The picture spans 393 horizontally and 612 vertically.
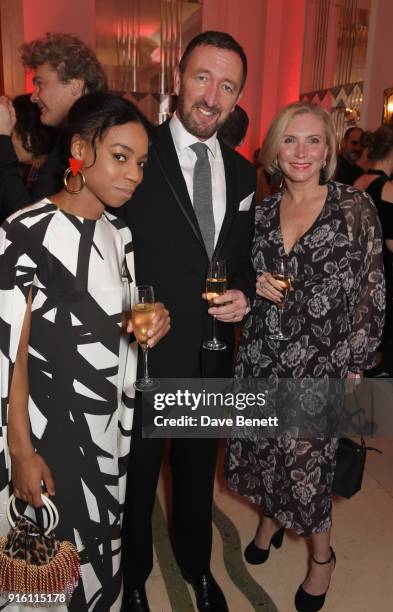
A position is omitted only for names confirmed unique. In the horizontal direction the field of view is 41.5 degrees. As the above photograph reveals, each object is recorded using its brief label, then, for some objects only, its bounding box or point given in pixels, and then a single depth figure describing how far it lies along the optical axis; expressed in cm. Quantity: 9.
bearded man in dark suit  176
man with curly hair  199
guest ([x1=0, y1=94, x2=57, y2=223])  235
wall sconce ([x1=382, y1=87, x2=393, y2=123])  674
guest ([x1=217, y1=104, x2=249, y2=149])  303
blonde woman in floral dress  204
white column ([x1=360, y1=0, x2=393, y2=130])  689
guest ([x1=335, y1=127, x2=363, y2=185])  576
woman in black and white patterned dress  139
